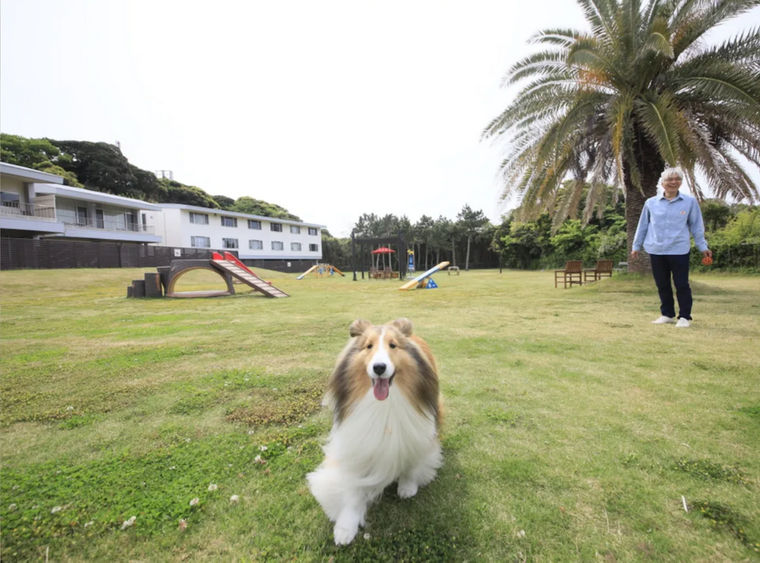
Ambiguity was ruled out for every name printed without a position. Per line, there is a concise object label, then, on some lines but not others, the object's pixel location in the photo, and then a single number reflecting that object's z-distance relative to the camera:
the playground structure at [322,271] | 30.12
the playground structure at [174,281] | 11.58
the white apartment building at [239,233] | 31.91
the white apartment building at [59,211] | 21.23
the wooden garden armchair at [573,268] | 12.98
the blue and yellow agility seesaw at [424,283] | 15.11
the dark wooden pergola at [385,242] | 21.92
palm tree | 7.43
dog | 1.63
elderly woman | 4.92
